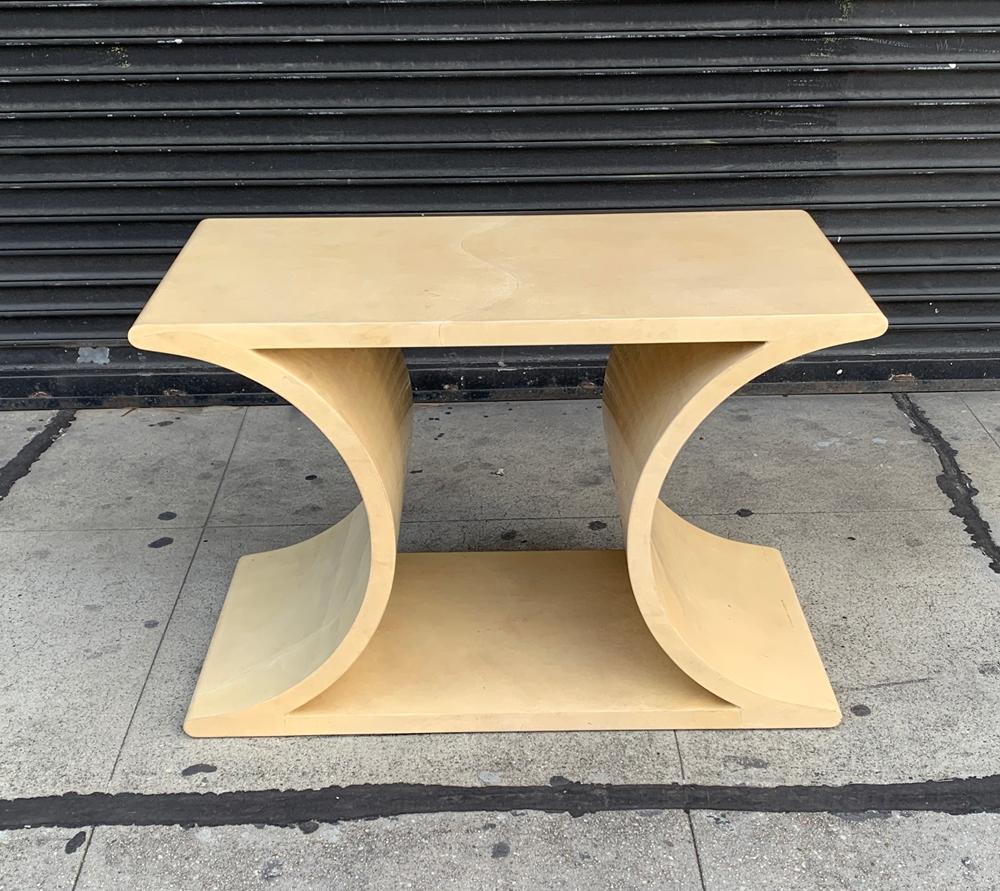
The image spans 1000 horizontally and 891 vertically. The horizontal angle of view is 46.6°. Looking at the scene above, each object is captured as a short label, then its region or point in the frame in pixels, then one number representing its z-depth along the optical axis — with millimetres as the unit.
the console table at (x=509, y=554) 2400
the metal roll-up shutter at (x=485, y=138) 4031
